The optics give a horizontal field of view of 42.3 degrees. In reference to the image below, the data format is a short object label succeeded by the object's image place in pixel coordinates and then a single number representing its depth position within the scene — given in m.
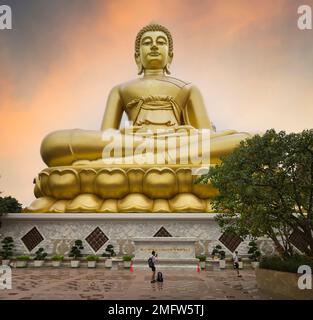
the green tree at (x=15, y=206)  21.02
